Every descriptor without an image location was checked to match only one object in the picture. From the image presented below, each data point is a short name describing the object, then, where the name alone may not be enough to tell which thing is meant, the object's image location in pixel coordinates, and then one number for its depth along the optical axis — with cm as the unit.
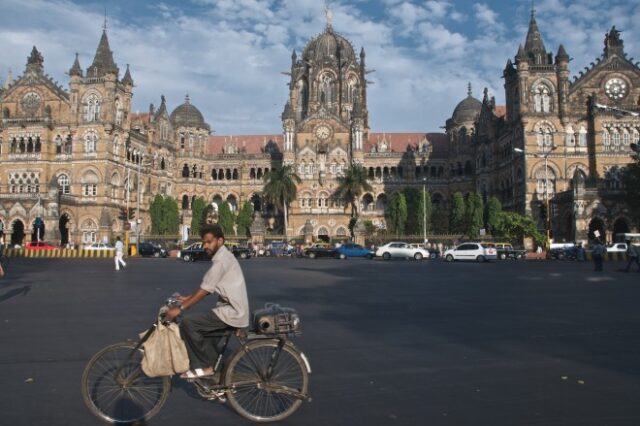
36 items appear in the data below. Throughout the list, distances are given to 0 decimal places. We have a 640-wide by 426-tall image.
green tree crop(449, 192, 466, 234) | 6219
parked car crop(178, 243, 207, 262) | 4103
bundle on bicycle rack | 597
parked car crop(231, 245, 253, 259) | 4678
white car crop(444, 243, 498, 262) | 4053
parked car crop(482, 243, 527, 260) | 4541
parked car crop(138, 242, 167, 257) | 5094
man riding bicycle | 592
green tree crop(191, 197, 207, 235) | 6562
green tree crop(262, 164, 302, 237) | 6525
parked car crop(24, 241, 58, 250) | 4856
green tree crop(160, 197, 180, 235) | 6500
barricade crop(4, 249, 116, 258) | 4734
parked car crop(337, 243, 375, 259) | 4759
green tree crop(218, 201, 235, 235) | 6662
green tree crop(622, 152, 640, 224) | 3934
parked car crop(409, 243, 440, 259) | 4834
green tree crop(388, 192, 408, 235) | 6544
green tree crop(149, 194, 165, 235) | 6456
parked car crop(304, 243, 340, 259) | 4794
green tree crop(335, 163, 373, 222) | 6581
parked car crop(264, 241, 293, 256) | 5442
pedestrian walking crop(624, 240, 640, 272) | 2666
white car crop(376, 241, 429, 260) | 4547
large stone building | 5691
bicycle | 585
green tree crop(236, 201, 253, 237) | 6800
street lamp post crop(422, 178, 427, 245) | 5946
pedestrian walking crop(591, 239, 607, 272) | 2759
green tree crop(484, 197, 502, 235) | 5625
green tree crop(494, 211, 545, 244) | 4941
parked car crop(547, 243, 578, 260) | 4394
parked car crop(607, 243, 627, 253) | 4371
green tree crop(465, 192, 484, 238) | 5872
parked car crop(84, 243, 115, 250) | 4984
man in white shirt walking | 2819
